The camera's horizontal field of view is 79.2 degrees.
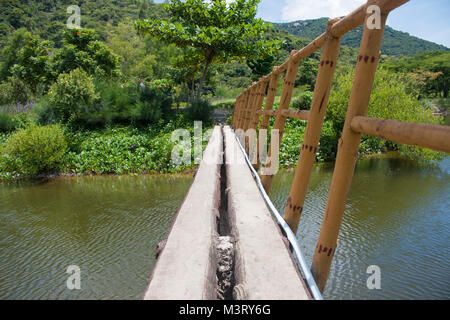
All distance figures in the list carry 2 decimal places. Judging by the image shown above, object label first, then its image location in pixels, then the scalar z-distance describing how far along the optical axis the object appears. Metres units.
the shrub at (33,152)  7.33
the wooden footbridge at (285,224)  1.01
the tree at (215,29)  9.35
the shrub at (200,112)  10.97
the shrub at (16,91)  20.73
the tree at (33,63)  18.03
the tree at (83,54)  15.23
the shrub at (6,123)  9.82
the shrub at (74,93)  9.41
